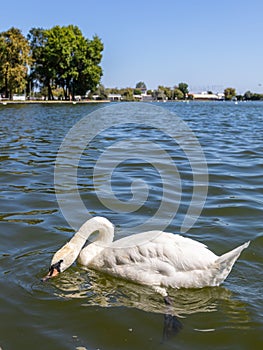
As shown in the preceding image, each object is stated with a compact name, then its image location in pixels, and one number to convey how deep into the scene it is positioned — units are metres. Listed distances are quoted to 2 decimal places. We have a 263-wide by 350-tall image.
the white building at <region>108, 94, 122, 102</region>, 167.55
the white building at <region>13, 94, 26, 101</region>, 98.38
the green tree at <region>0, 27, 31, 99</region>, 69.69
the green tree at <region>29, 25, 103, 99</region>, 87.50
